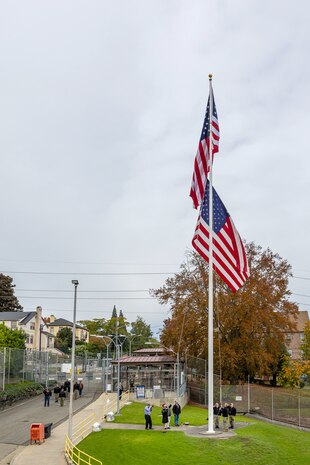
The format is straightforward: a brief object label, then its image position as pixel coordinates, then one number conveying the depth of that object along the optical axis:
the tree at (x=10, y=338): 61.88
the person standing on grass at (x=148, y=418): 29.71
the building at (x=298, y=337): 104.06
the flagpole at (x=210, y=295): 25.83
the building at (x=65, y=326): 147.88
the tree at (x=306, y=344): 54.00
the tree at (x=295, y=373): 46.84
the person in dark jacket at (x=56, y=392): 43.97
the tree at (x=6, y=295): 116.56
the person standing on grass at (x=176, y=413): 31.09
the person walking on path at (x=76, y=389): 47.54
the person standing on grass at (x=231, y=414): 30.19
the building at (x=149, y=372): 49.91
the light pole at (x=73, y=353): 25.47
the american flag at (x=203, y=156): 26.52
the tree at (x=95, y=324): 136.69
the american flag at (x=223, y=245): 25.95
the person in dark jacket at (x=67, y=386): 46.06
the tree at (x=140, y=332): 133.56
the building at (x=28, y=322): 94.12
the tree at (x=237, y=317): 50.12
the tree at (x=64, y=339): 127.62
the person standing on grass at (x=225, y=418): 29.05
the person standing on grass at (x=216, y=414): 31.09
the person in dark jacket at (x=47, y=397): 40.61
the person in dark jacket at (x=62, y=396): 41.44
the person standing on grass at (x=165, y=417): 29.23
